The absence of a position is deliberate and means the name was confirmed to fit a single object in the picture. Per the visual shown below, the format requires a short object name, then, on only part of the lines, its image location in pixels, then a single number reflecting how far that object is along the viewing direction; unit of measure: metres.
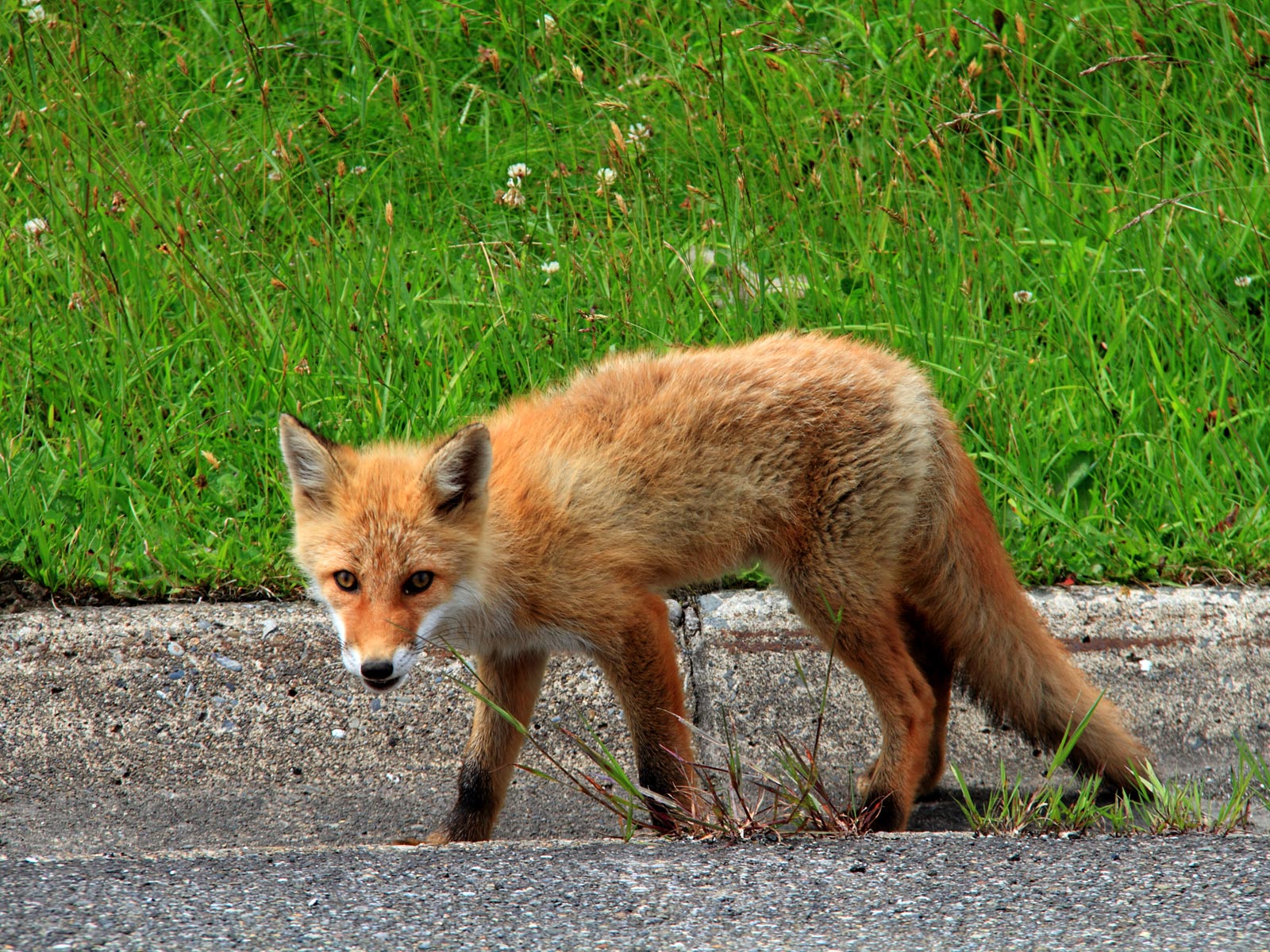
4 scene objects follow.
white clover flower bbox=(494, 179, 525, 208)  10.51
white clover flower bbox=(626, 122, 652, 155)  10.87
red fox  7.08
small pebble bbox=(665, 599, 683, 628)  8.55
